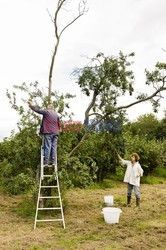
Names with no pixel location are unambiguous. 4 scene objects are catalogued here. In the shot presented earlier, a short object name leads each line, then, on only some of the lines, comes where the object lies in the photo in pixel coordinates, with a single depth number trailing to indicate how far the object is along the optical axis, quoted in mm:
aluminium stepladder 8805
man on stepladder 9492
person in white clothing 11594
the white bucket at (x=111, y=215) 9070
